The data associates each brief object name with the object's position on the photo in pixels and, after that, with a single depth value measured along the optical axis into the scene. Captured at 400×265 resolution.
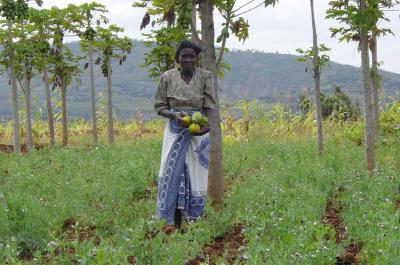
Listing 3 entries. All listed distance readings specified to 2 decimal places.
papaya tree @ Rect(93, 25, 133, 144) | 16.86
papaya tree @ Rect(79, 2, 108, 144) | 16.59
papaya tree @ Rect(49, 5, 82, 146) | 16.64
